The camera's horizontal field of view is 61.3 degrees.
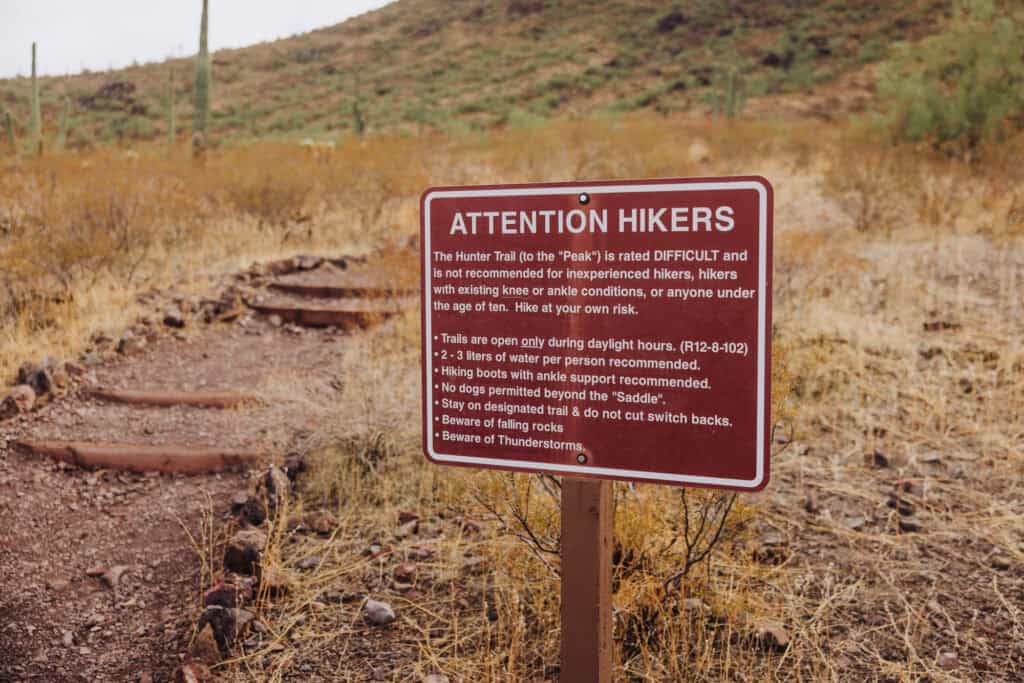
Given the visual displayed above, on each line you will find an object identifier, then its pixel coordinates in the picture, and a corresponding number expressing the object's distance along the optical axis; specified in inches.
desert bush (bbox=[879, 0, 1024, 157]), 465.4
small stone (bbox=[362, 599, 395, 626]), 120.8
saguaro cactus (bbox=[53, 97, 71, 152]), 591.1
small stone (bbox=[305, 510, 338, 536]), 144.2
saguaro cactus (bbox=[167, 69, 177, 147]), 719.6
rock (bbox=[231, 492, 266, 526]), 144.3
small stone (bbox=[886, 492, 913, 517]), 143.6
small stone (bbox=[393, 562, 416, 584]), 130.6
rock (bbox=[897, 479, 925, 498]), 148.0
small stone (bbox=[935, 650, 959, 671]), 105.0
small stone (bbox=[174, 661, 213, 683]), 106.7
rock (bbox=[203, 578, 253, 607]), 121.8
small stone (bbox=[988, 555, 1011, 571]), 126.1
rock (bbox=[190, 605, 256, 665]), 114.4
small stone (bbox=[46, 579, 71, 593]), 135.9
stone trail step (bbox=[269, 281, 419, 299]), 288.4
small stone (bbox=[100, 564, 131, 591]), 135.9
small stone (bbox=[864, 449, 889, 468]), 162.1
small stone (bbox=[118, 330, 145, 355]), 236.7
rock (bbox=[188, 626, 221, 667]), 113.1
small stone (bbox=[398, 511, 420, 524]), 145.9
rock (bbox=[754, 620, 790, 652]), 111.1
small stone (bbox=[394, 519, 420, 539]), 141.5
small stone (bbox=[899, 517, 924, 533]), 137.7
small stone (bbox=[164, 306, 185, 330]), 258.7
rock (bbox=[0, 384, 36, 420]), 190.4
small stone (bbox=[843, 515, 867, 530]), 140.3
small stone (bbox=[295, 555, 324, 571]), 134.1
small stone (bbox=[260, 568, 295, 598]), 126.2
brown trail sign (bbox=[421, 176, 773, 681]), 75.2
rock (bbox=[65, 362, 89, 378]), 214.1
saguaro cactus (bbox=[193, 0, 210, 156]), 599.7
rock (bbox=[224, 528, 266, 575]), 130.0
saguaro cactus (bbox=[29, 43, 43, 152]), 546.7
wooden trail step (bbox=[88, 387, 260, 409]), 206.7
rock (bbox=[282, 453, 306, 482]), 161.8
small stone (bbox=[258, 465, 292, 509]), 147.6
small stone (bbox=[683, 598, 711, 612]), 116.2
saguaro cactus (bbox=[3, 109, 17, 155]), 522.9
